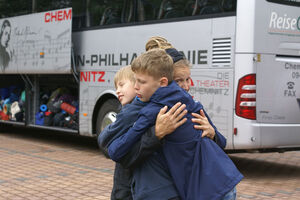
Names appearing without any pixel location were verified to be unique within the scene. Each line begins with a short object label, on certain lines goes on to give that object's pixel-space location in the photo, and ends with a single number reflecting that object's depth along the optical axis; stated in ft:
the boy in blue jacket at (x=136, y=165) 7.73
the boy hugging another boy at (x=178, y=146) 7.63
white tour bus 23.47
